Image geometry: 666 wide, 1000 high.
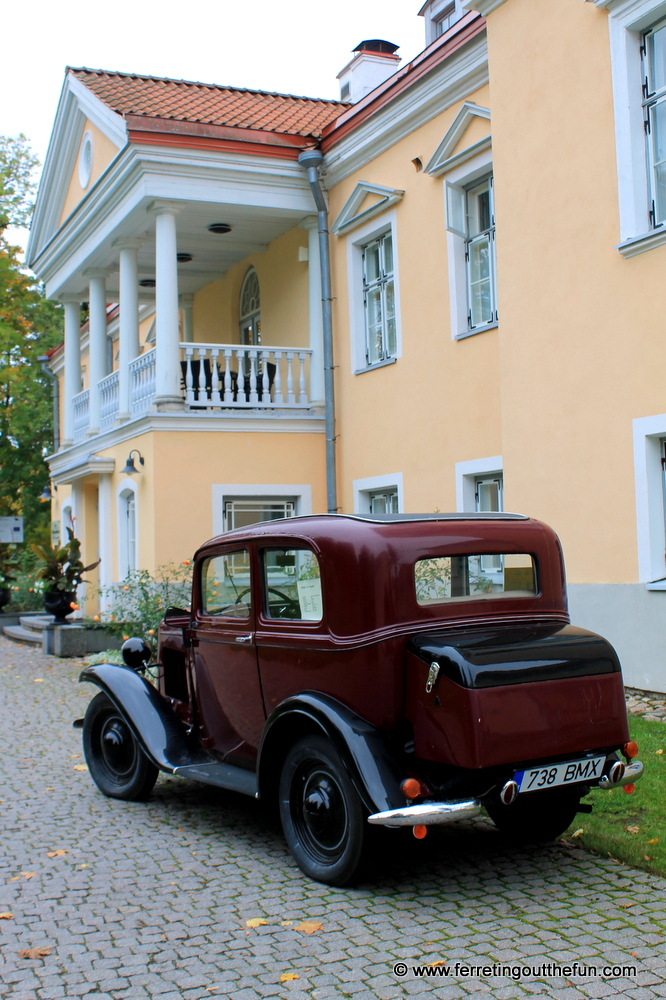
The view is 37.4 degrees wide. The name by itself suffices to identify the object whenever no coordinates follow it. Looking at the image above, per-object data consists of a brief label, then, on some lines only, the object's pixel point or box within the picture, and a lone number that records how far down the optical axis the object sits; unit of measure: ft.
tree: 92.27
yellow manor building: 26.68
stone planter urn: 48.29
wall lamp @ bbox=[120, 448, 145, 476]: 45.19
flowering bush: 40.32
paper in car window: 15.30
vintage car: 13.23
